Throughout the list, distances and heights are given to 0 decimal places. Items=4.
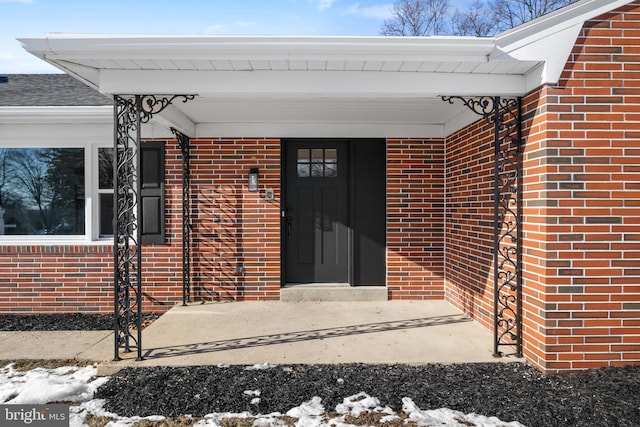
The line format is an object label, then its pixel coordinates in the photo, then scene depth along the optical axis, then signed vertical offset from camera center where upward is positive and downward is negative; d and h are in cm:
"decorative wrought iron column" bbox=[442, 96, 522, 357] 393 -5
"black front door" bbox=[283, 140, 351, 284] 635 -7
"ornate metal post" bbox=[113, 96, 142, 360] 389 -3
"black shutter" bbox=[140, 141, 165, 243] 603 +31
